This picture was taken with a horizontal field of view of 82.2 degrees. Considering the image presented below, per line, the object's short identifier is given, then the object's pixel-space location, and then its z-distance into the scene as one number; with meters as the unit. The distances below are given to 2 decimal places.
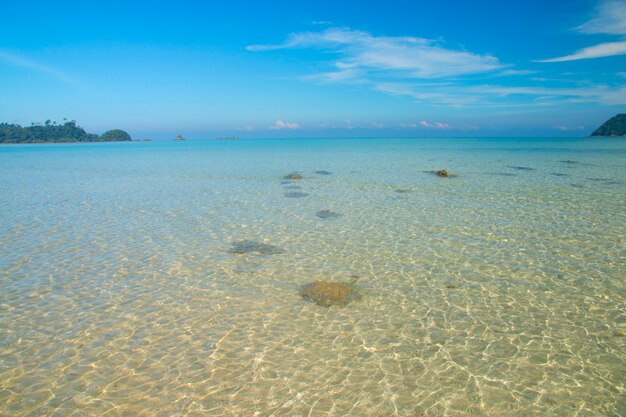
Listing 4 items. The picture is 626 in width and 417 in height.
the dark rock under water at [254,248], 12.50
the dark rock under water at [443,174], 33.03
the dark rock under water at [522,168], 38.86
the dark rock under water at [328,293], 8.95
